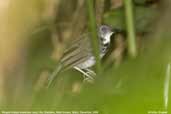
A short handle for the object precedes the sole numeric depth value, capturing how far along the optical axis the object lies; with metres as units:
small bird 5.03
